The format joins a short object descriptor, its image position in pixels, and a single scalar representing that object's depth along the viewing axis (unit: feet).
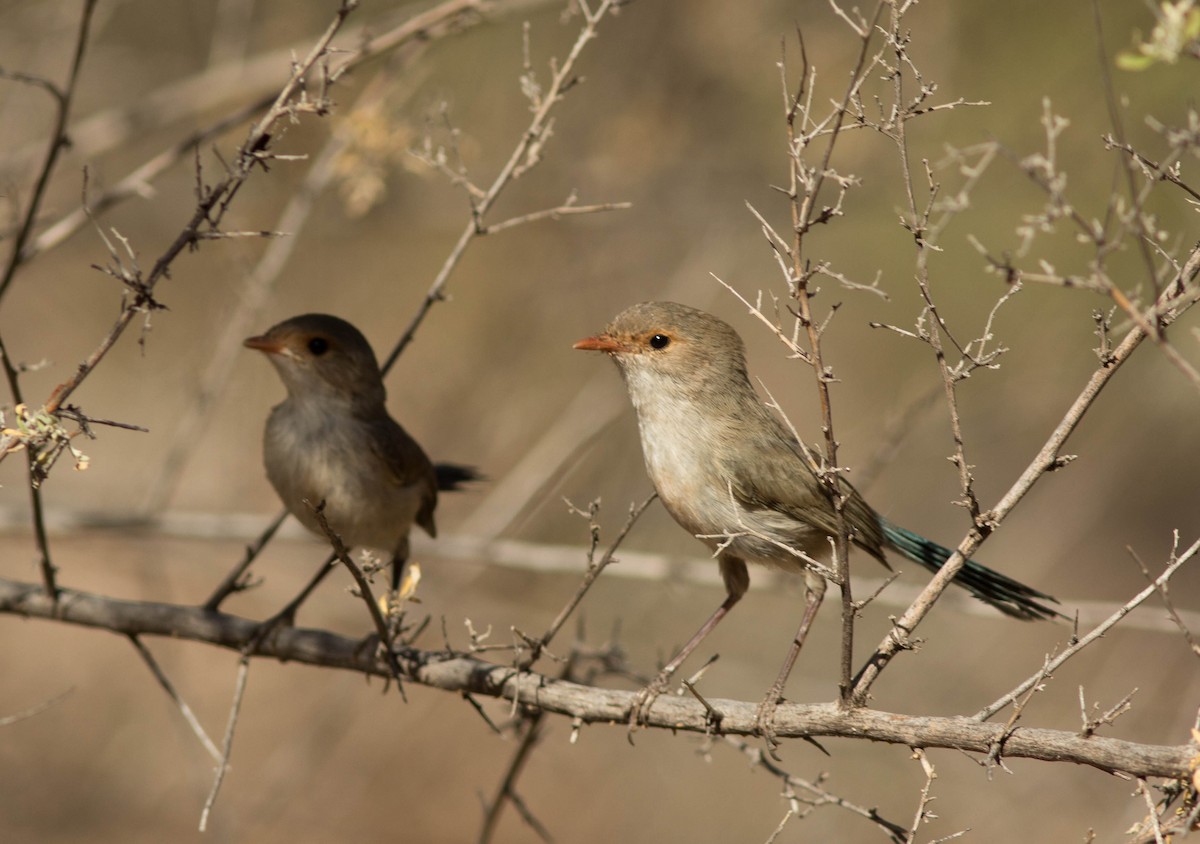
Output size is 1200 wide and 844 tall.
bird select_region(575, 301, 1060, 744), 25.64
